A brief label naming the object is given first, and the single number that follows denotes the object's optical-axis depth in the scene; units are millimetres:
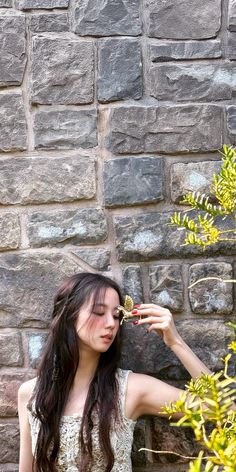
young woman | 2348
